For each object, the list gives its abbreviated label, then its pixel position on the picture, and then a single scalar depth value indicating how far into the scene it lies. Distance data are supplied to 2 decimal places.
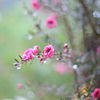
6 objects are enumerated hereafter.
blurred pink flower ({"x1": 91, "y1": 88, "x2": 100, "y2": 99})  0.47
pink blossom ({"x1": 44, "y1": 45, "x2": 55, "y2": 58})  0.45
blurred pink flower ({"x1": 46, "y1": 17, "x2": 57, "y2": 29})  0.56
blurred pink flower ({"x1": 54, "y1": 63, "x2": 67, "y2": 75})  0.85
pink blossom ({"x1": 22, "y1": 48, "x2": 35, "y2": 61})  0.44
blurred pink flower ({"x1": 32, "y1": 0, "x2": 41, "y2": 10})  0.59
